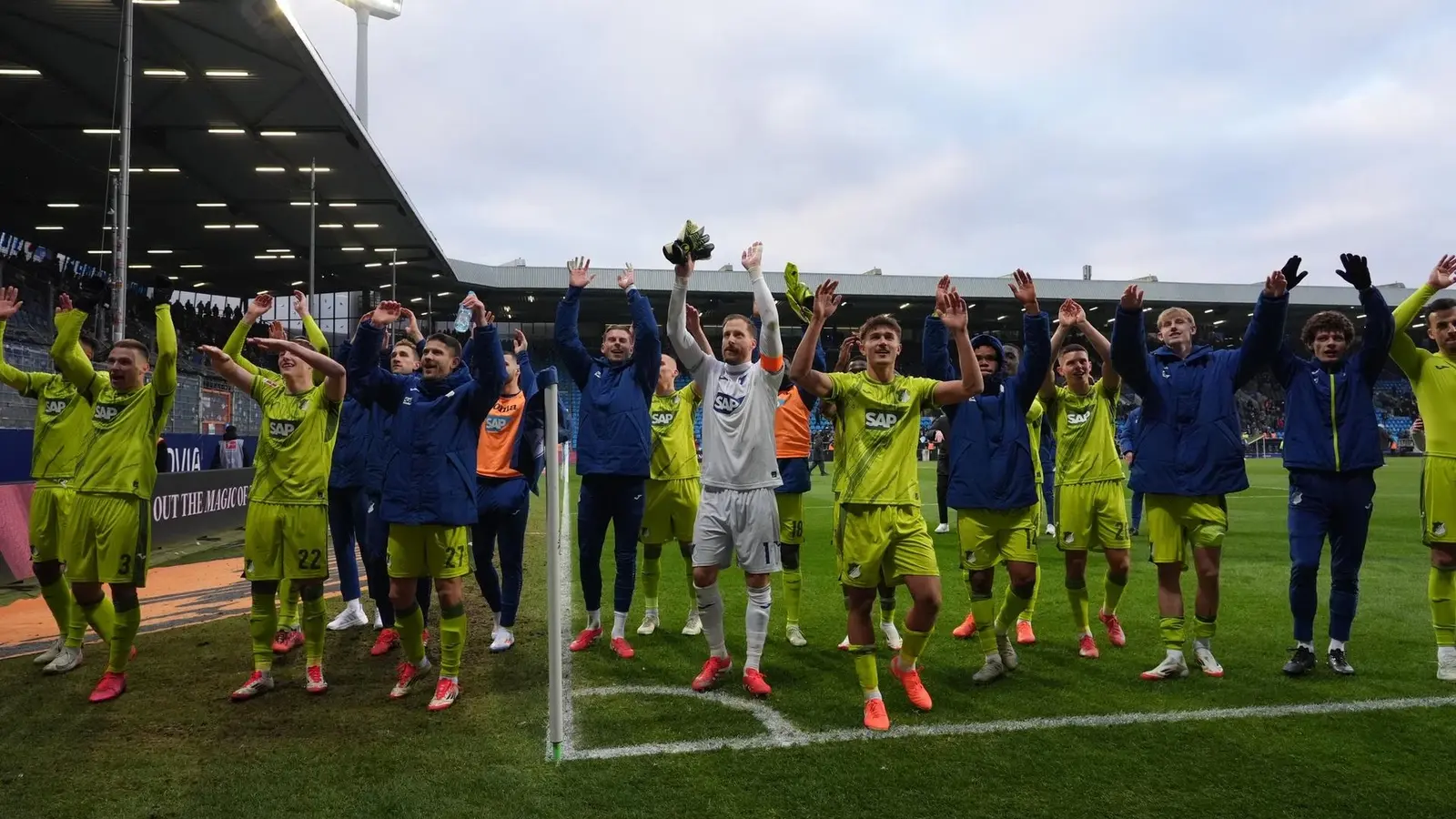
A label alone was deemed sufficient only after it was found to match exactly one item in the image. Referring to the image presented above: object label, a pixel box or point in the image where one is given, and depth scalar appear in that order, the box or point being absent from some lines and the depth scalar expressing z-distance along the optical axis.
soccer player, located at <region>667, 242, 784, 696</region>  4.96
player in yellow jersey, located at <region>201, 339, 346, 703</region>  5.12
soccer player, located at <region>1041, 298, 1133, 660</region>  6.00
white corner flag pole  3.66
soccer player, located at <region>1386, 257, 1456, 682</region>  5.19
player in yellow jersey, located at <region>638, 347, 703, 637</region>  6.63
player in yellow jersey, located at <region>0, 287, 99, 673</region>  5.70
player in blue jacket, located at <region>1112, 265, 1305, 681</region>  5.13
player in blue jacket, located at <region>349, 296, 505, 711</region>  4.81
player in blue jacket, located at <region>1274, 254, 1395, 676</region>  5.19
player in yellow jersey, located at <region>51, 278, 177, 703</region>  5.24
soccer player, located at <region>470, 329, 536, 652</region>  6.21
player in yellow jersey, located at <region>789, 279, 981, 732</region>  4.48
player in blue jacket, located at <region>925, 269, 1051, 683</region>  5.25
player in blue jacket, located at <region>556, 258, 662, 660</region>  5.95
